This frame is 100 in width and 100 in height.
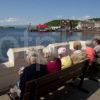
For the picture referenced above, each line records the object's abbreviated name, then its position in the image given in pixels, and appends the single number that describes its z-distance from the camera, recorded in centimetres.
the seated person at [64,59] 240
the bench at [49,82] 179
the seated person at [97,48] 292
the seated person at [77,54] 258
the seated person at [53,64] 205
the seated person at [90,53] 283
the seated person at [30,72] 183
